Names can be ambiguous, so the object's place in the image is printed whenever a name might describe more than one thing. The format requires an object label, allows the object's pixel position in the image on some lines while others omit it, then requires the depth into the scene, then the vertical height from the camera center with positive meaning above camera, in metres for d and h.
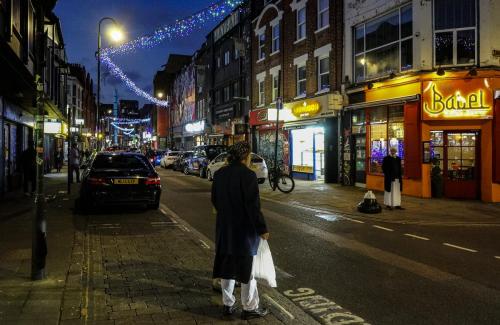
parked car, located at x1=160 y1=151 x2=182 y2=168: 36.11 +0.21
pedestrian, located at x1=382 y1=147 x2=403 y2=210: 13.41 -0.60
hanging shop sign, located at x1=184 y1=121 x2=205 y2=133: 42.72 +3.17
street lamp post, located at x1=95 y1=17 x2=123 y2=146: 22.57 +5.97
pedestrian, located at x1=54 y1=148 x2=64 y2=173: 31.48 +0.01
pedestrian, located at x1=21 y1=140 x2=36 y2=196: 15.79 -0.12
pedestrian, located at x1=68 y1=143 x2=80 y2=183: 21.66 +0.14
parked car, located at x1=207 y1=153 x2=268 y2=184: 21.58 -0.28
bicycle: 17.94 -0.80
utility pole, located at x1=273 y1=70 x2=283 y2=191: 18.26 -0.38
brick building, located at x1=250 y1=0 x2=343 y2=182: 21.47 +4.09
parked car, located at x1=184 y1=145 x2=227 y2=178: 26.27 +0.15
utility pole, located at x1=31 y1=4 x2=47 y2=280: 5.86 -0.54
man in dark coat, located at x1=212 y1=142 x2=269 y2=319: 4.69 -0.67
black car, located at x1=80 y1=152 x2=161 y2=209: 11.77 -0.50
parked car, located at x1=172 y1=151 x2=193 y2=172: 30.31 -0.01
